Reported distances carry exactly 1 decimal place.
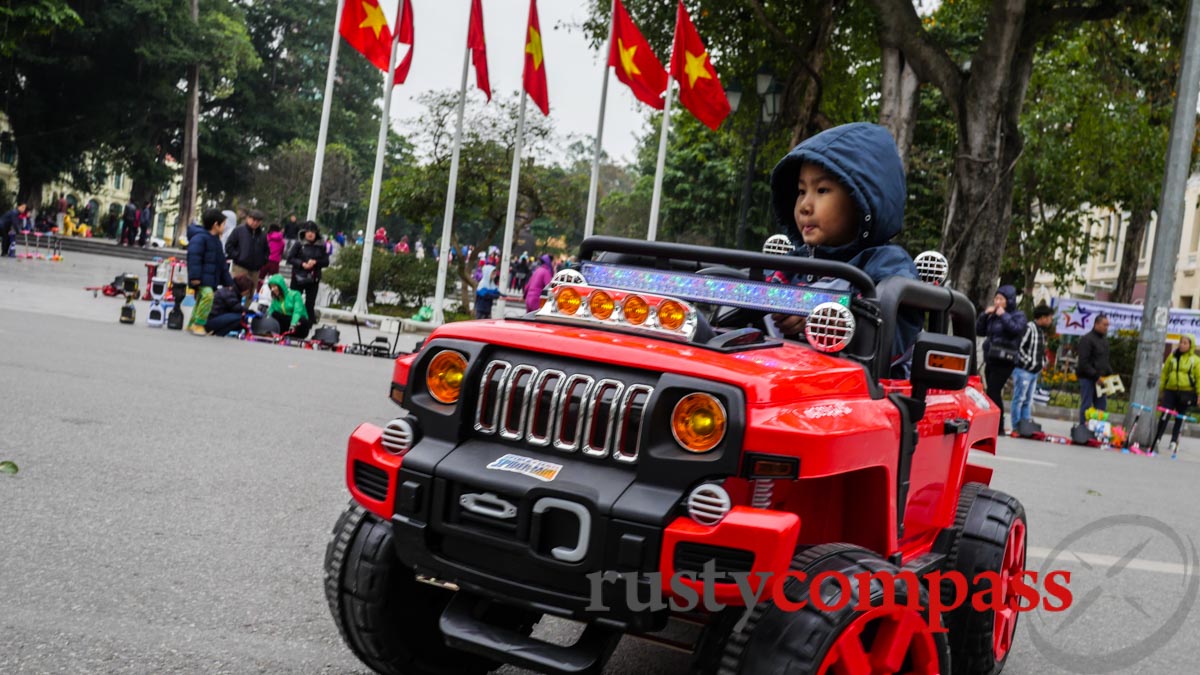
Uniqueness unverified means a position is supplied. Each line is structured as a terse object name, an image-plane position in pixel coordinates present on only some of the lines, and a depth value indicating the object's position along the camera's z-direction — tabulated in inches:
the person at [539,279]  853.8
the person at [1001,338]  655.1
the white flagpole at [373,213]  976.9
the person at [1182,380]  746.2
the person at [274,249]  842.5
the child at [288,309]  723.4
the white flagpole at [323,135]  927.7
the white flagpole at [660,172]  1058.1
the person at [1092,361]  756.0
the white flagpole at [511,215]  1065.3
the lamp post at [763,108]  863.1
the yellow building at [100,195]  2309.5
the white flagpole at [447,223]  1034.1
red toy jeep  105.5
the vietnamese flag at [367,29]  914.7
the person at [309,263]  765.3
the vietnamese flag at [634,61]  960.9
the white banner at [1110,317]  908.0
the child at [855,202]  156.9
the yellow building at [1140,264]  1893.5
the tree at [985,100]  710.5
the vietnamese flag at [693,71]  932.6
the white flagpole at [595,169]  1093.1
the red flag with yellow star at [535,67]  1006.4
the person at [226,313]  679.7
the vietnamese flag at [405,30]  970.1
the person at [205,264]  661.3
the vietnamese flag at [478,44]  998.4
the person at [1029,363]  671.1
